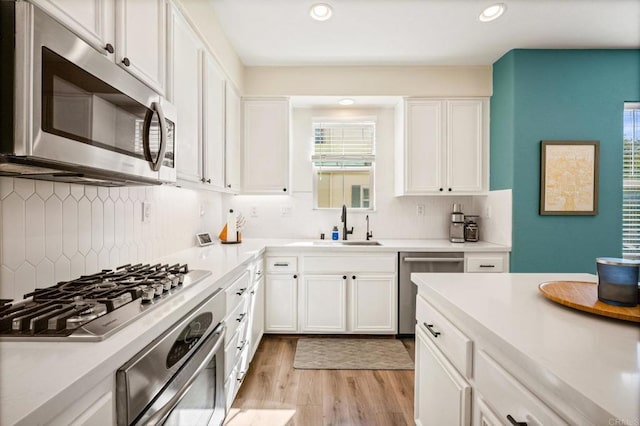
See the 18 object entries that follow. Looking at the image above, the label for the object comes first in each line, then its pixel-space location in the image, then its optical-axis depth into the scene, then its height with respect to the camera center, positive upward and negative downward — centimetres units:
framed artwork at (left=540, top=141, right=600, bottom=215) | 278 +29
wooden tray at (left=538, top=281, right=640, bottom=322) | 88 -29
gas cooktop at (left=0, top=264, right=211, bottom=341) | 78 -29
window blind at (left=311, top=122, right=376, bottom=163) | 351 +82
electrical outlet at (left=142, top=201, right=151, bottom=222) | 188 -1
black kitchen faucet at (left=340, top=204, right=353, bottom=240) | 325 -12
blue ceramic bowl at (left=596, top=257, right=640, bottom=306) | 93 -21
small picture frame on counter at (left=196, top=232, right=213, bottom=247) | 264 -25
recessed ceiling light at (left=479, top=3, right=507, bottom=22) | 222 +146
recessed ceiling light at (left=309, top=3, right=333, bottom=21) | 220 +144
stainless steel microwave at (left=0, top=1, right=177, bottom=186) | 72 +28
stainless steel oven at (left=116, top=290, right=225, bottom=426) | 78 -53
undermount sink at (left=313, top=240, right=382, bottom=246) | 316 -33
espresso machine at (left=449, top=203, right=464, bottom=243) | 319 -16
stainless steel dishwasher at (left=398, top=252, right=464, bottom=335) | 284 -53
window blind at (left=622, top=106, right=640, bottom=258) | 289 +29
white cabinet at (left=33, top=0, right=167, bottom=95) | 100 +69
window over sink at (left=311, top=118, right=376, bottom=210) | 351 +49
